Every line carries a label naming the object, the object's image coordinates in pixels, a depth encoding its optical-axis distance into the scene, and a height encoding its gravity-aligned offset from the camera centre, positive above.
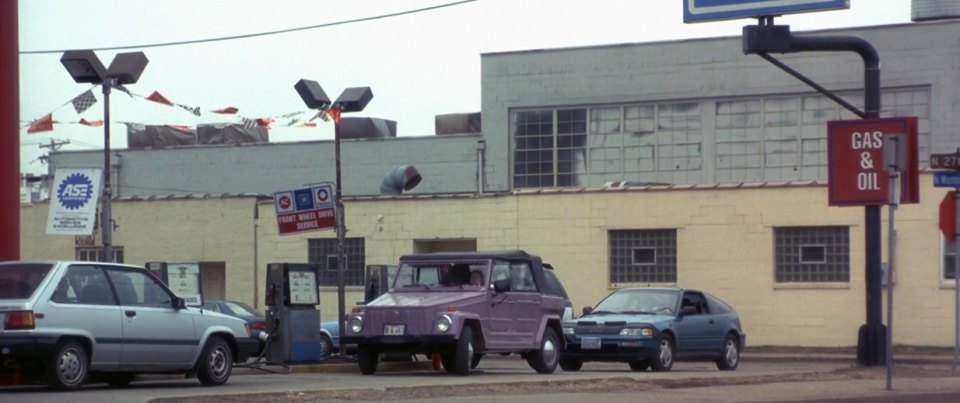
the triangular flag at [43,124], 37.50 +2.62
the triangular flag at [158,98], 32.08 +2.82
